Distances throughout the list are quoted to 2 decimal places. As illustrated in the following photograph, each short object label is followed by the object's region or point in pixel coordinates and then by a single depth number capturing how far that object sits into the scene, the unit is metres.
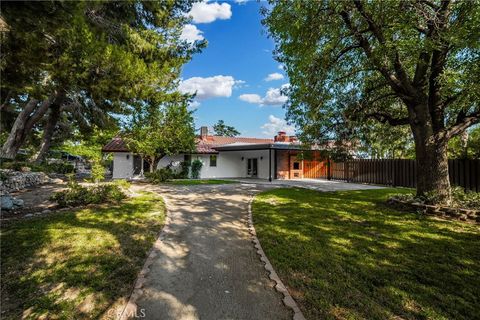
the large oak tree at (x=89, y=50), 3.74
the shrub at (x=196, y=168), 22.89
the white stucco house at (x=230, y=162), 21.73
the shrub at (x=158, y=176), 17.62
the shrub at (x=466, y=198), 7.44
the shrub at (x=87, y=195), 7.93
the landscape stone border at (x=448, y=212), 6.75
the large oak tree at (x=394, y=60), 6.57
